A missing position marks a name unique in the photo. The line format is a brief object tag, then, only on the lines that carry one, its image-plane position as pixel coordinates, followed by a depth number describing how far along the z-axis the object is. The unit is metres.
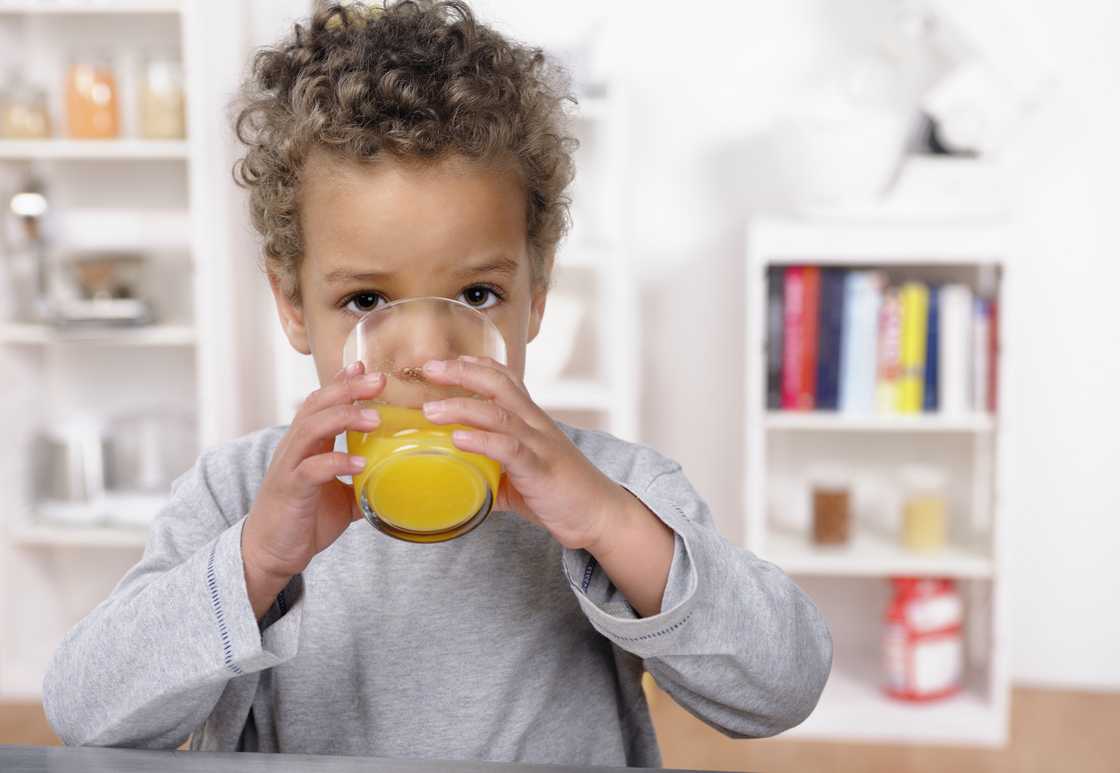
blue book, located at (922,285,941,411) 2.41
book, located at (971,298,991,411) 2.40
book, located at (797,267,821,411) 2.43
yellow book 2.41
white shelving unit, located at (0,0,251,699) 2.56
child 0.76
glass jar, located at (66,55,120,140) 2.58
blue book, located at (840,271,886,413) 2.40
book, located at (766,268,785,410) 2.44
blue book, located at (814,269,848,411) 2.42
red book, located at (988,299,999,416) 2.39
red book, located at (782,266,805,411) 2.42
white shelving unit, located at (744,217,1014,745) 2.36
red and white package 2.47
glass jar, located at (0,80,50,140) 2.58
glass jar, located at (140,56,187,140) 2.57
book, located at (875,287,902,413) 2.41
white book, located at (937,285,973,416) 2.40
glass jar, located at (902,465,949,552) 2.49
